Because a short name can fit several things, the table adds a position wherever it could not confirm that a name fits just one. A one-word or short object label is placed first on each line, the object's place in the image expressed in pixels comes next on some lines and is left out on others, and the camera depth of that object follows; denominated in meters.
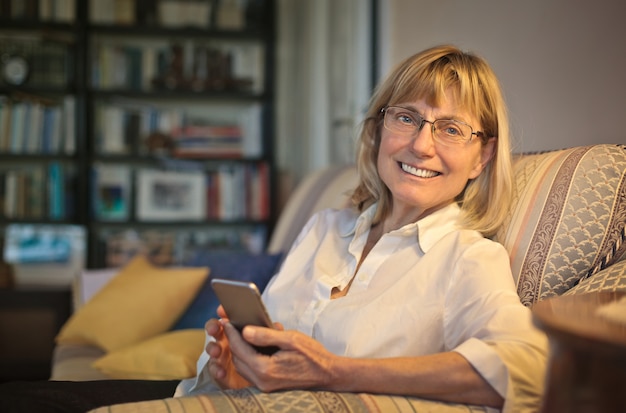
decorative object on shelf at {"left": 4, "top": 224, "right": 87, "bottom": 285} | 4.23
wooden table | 0.68
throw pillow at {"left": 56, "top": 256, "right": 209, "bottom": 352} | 2.37
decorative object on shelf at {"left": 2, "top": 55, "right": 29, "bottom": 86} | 4.22
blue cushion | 2.33
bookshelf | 4.23
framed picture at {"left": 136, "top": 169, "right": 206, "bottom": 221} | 4.32
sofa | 1.08
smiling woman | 1.12
